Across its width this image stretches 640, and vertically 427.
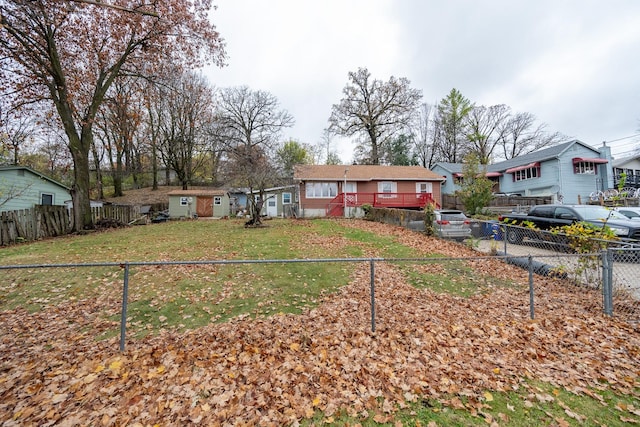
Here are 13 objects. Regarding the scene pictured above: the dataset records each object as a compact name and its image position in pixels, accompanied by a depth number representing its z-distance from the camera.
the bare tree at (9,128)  8.98
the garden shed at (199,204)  24.96
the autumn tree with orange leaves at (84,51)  12.25
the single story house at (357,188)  22.66
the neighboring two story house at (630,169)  24.53
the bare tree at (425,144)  41.59
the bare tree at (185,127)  28.50
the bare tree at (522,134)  37.34
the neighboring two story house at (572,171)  23.92
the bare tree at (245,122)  29.67
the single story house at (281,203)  24.25
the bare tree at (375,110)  32.78
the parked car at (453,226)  11.81
